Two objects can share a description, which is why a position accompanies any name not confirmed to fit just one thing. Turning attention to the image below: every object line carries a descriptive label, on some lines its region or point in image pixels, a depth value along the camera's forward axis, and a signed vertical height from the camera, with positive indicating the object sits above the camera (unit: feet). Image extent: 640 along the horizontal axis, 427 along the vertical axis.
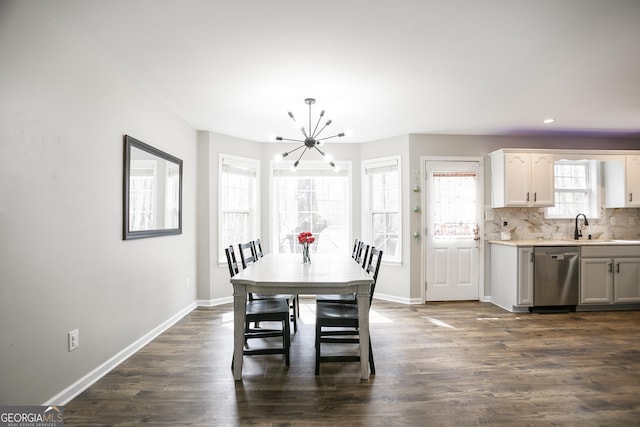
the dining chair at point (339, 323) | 8.20 -2.75
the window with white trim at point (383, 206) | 15.83 +0.47
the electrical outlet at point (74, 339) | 7.11 -2.72
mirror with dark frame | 9.31 +0.79
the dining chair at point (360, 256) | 9.91 -1.36
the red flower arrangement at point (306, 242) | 10.29 -0.85
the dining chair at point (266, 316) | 8.46 -2.63
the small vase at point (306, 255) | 10.53 -1.29
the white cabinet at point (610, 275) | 13.78 -2.56
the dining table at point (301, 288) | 7.72 -1.74
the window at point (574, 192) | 15.70 +1.11
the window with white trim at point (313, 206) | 16.80 +0.48
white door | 15.42 -0.71
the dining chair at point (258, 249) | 12.15 -1.31
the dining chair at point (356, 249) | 12.05 -1.28
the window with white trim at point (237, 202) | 15.24 +0.67
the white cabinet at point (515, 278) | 13.53 -2.67
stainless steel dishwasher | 13.64 -2.57
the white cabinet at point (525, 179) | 14.48 +1.62
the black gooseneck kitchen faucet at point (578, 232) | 15.34 -0.82
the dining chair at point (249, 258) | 10.16 -1.32
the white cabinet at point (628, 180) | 14.83 +1.58
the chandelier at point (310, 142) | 10.25 +2.33
